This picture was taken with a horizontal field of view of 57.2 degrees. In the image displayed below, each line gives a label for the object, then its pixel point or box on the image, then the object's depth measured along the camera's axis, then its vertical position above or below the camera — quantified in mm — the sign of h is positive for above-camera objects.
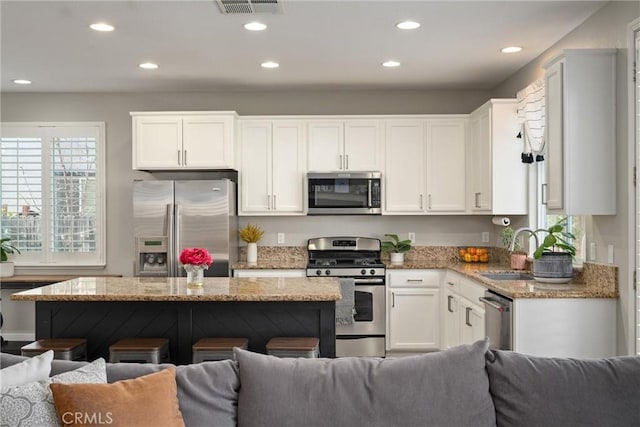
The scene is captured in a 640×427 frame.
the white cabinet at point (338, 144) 5902 +771
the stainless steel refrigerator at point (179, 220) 5531 +4
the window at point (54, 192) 6305 +305
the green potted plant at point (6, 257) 6105 -383
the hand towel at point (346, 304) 5270 -756
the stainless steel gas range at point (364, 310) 5559 -848
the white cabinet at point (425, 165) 5871 +557
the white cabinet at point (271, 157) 5906 +640
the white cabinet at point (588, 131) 3570 +547
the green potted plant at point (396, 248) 5910 -279
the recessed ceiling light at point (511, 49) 4602 +1364
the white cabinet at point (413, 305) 5621 -809
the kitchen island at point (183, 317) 3775 -634
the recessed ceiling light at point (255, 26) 3980 +1339
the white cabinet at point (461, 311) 4530 -763
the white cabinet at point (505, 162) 5113 +514
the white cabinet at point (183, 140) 5723 +790
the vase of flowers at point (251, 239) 6000 -196
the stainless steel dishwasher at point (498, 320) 3697 -652
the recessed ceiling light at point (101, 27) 4016 +1346
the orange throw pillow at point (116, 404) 1789 -573
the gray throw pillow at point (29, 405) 1766 -567
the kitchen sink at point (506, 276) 4727 -445
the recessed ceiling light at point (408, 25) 3989 +1347
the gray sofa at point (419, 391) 1963 -584
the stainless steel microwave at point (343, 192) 5820 +284
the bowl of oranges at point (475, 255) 5844 -342
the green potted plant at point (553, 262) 3947 -278
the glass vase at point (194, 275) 3916 -367
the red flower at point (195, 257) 3887 -245
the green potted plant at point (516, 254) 4981 -289
